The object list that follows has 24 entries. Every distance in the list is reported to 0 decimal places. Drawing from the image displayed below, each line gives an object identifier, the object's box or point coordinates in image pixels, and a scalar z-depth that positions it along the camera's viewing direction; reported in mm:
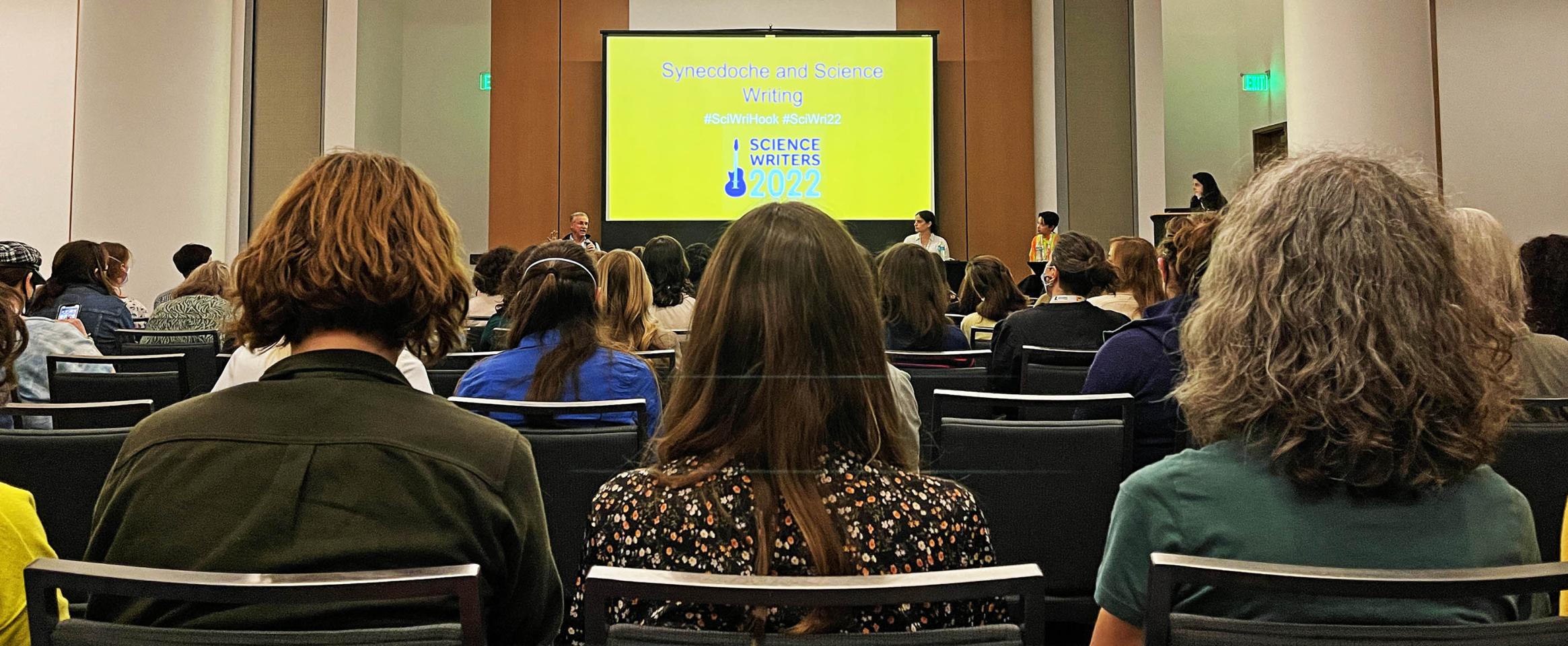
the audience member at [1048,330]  3510
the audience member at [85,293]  4051
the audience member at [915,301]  3619
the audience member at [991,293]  4504
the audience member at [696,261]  4295
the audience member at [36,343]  3209
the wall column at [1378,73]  5512
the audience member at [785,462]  1120
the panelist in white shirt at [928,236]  8672
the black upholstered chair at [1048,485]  2111
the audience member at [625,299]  3055
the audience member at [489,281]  4617
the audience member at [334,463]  1065
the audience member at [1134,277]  3727
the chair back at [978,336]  4316
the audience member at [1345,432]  1038
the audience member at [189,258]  5523
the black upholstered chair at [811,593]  862
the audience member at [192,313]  4102
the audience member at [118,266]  4609
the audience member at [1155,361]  2455
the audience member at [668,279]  3973
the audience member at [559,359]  2393
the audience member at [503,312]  3232
